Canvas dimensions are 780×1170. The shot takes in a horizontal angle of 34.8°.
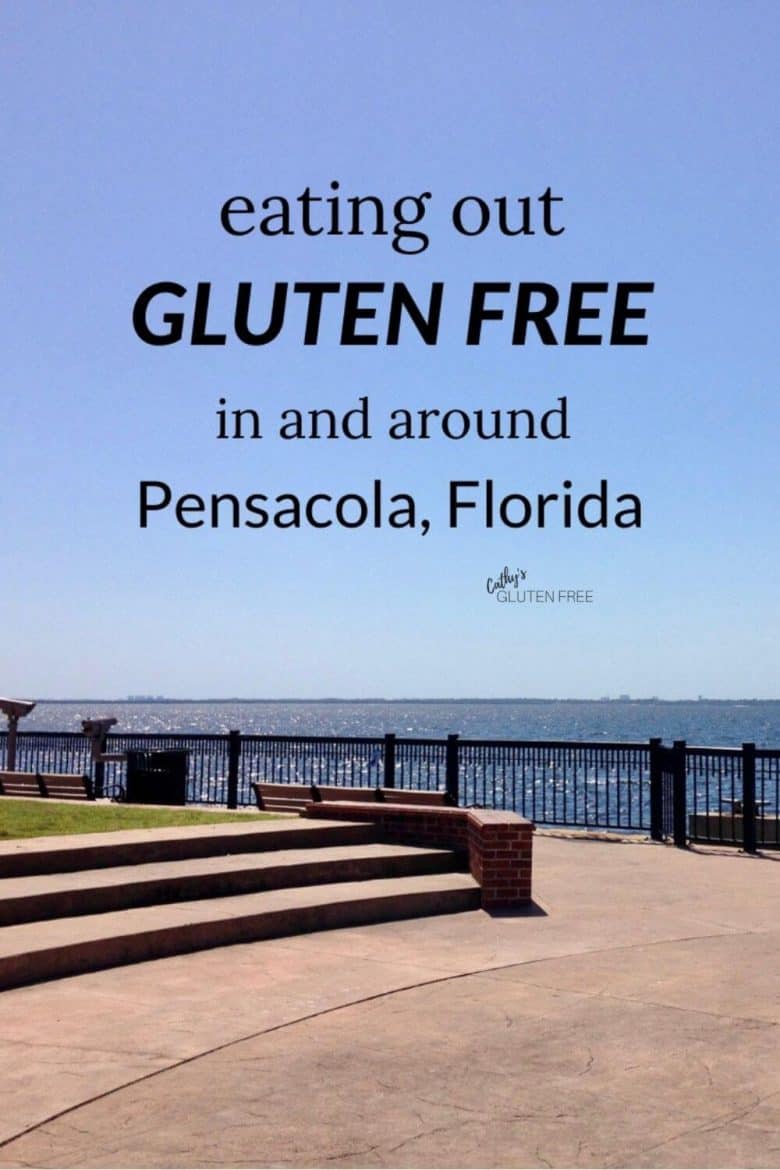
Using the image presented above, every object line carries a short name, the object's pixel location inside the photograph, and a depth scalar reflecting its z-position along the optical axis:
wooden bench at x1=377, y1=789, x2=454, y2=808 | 14.45
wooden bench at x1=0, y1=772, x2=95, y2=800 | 18.02
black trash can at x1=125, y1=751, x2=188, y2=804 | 17.91
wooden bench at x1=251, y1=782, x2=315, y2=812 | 15.59
